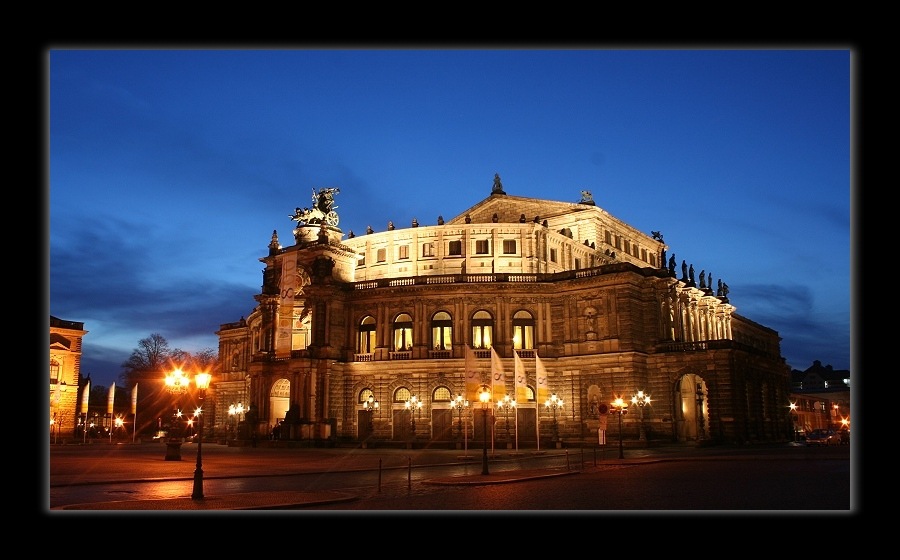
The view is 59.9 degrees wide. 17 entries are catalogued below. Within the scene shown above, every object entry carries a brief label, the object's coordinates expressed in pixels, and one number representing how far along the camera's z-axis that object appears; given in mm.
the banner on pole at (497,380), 43438
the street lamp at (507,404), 64812
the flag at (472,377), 43156
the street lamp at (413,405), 66875
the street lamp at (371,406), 68750
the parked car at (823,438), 69500
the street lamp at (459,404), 65812
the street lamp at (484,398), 39350
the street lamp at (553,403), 65750
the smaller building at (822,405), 116125
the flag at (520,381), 46656
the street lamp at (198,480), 20453
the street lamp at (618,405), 48644
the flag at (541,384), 48100
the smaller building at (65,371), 89375
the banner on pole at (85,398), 77775
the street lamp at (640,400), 62422
